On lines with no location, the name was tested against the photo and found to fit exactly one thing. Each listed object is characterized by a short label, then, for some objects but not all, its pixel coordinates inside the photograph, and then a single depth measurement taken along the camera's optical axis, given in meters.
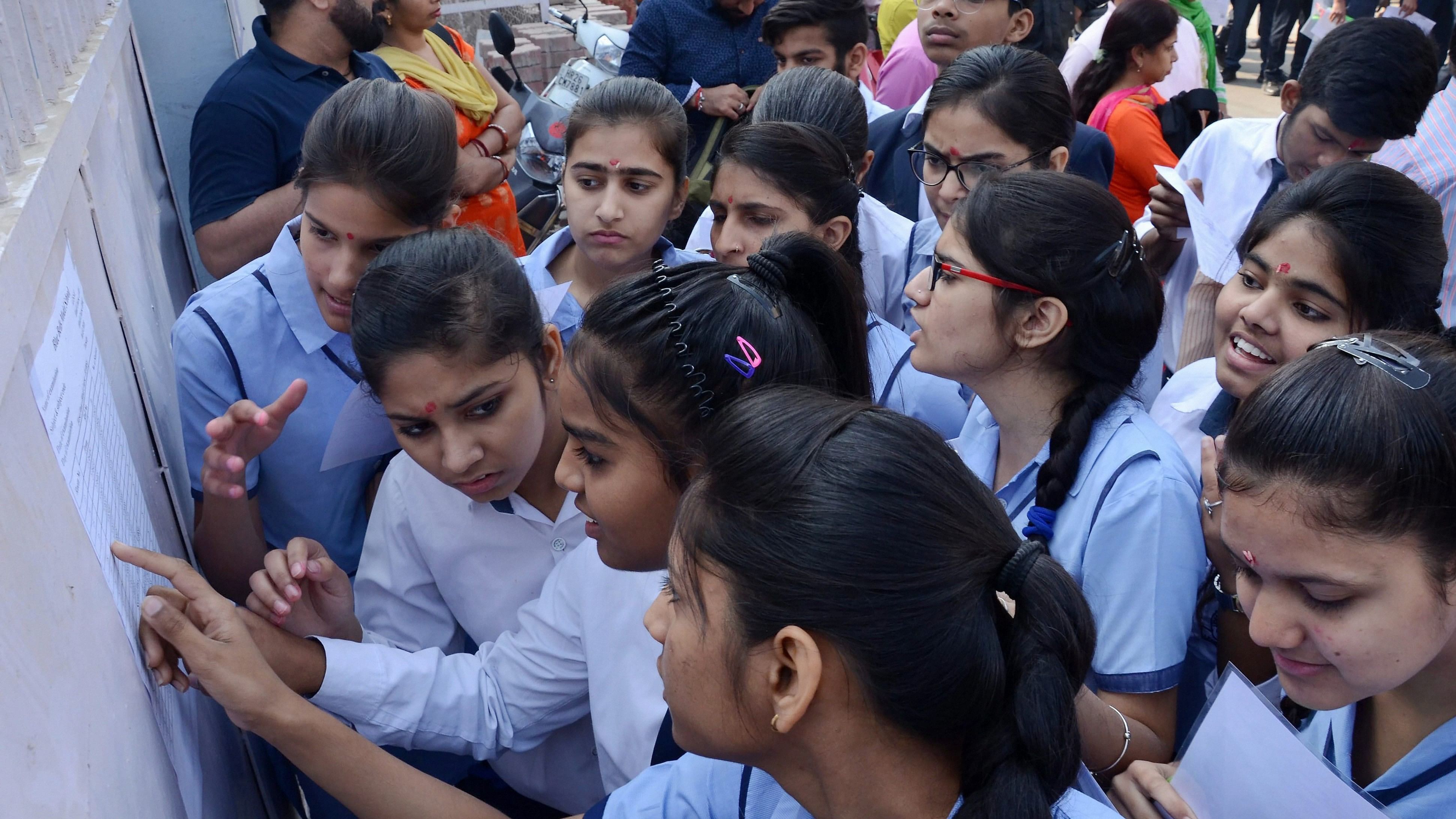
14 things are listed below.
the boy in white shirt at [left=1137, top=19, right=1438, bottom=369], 2.57
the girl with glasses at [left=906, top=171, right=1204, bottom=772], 1.57
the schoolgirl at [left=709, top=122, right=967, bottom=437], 2.51
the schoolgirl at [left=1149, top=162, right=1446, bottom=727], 1.82
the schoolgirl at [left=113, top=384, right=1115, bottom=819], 1.02
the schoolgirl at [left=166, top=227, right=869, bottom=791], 1.51
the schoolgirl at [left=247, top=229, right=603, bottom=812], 1.71
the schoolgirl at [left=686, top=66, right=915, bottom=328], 2.81
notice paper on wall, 1.17
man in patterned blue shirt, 3.81
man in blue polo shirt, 2.49
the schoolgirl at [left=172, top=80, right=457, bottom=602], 1.91
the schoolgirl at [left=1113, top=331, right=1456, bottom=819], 1.17
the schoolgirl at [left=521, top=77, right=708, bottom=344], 2.54
